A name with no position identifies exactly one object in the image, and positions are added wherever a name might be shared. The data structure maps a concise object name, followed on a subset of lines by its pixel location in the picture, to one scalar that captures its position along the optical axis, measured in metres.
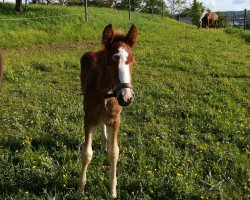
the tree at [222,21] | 31.62
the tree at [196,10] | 37.35
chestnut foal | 3.58
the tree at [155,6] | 41.08
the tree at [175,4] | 50.50
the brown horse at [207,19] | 25.92
